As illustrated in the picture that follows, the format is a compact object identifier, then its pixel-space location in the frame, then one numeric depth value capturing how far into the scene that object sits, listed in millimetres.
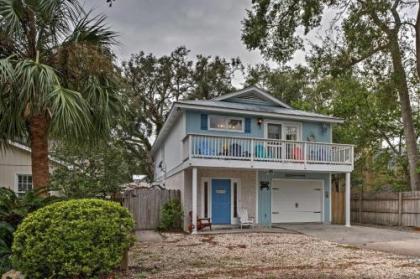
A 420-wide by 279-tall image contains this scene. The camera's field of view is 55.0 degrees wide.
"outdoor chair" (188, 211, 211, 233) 15864
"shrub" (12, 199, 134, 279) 5871
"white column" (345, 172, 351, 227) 18062
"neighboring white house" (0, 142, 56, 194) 16906
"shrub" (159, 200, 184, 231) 16766
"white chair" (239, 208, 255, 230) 17014
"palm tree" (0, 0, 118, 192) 7738
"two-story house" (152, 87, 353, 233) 16125
